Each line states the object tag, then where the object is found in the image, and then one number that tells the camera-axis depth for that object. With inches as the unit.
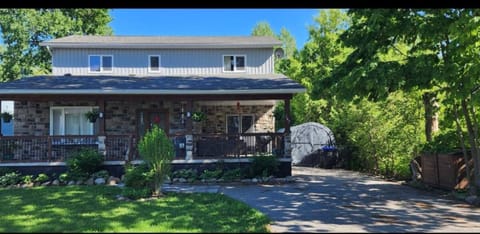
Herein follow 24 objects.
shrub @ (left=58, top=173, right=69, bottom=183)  519.8
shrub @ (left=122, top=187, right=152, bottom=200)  392.8
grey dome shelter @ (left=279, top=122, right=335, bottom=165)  816.1
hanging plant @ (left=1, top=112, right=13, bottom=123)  604.8
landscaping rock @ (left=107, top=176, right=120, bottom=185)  514.0
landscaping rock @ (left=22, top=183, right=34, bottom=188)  509.7
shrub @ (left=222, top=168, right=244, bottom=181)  536.1
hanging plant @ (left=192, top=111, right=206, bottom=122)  579.9
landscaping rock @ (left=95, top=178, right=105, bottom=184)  515.4
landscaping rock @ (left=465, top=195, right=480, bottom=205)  382.9
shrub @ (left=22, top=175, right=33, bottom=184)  520.8
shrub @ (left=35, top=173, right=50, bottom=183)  525.0
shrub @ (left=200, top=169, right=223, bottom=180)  537.3
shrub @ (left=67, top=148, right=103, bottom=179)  526.0
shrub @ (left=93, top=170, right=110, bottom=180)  527.0
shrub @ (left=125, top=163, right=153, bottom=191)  410.0
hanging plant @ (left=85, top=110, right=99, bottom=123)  601.3
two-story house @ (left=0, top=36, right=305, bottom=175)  564.7
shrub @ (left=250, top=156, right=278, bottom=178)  538.0
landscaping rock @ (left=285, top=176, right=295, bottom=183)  532.4
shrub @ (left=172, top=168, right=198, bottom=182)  538.0
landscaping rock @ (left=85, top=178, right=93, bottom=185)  515.8
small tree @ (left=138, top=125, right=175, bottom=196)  408.8
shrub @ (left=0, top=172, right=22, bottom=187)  514.0
